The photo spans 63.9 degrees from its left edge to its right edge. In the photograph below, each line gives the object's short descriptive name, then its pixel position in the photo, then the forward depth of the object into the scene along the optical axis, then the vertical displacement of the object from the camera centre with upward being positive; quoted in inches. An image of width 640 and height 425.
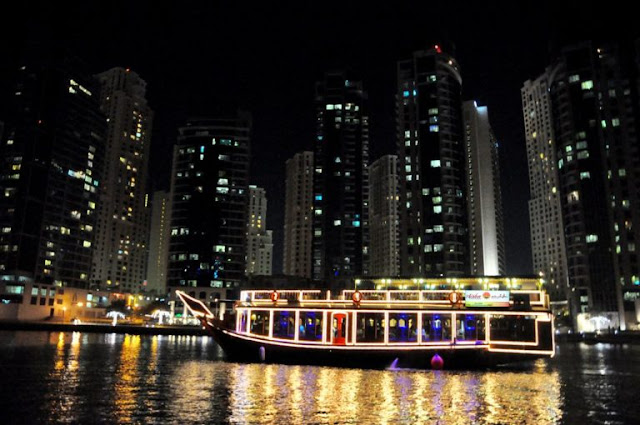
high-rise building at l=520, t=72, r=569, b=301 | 7249.0 +1796.8
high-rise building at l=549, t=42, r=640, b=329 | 4399.6 +1261.6
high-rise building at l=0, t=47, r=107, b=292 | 5196.9 +1439.1
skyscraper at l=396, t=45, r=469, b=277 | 4894.2 +1430.5
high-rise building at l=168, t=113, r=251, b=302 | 5787.4 +1192.7
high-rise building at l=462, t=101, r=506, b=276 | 5989.2 +1570.8
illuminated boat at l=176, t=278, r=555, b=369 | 1534.2 -50.6
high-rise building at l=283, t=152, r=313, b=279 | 7568.9 +1060.3
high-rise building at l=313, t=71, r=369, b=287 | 6112.2 +1531.4
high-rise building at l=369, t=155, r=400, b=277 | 7322.8 +1217.1
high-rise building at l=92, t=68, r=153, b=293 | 7583.7 +906.4
